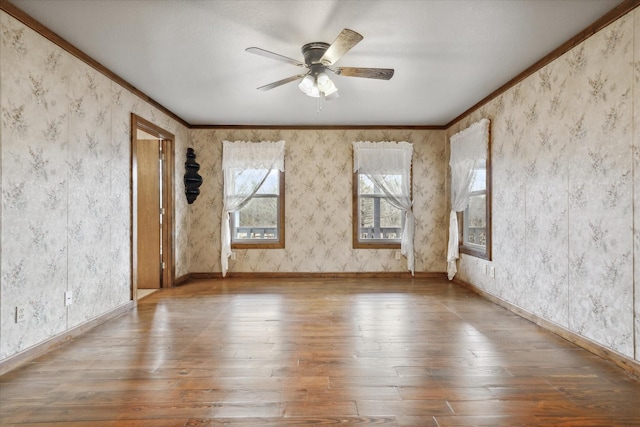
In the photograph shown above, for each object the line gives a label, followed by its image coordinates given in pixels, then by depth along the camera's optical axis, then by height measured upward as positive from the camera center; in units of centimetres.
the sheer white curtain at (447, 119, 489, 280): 464 +67
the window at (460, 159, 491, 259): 466 -10
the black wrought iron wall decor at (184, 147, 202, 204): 572 +58
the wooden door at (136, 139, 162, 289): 523 -14
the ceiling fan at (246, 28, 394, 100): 271 +119
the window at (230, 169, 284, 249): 598 -7
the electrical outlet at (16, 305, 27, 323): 256 -70
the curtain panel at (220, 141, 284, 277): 587 +82
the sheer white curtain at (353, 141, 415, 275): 591 +75
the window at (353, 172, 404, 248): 606 -7
